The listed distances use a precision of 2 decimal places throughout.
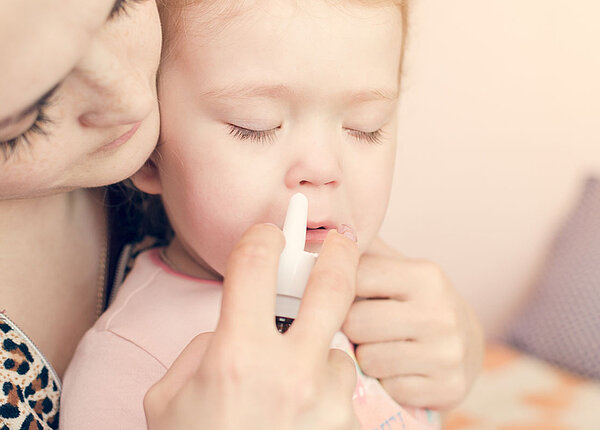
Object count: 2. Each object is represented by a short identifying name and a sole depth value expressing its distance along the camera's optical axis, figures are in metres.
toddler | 0.40
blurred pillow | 0.69
